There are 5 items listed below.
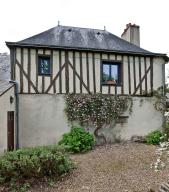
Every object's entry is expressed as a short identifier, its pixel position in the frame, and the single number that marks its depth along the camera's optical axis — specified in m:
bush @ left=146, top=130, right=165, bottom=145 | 11.48
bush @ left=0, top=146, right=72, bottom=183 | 6.39
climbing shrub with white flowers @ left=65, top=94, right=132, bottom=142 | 11.22
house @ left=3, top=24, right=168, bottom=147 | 11.08
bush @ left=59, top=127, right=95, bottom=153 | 10.13
